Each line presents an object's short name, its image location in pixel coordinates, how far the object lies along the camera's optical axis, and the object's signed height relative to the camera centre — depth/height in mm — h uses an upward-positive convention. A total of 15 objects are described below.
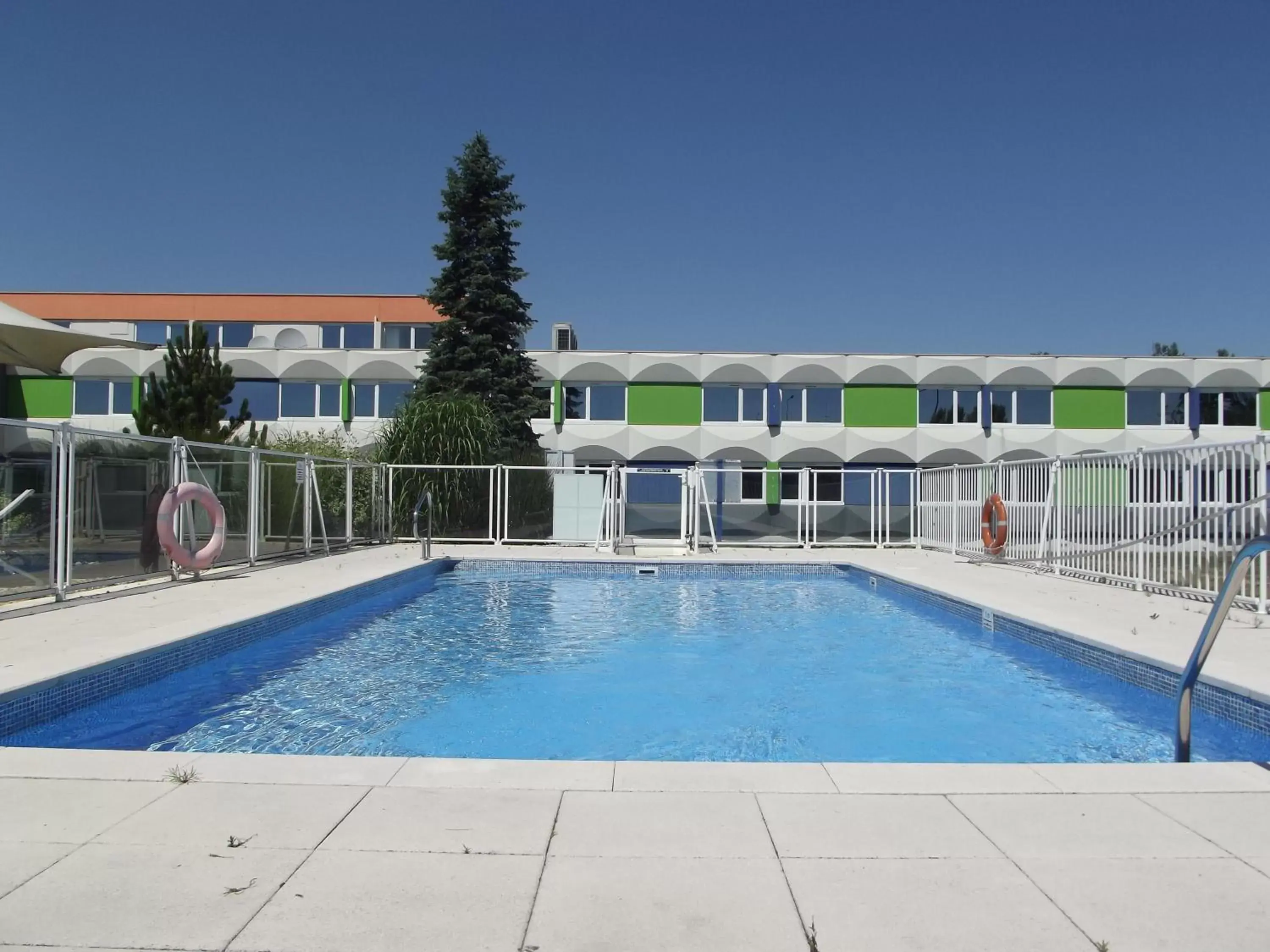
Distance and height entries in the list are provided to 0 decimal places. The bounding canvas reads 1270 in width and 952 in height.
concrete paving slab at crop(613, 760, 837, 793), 3213 -1131
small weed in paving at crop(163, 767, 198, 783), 3189 -1094
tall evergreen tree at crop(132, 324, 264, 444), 15914 +1421
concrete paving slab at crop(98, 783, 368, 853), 2646 -1092
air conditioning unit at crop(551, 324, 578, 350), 31031 +4988
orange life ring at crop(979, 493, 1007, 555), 12070 -632
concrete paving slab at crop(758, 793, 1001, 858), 2631 -1112
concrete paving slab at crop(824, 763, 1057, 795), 3215 -1135
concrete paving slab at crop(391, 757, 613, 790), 3217 -1122
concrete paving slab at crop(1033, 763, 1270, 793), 3221 -1129
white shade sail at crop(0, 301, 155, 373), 7605 +1218
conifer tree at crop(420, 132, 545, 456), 20219 +4077
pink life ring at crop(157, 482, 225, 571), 8680 -498
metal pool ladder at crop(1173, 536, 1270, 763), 3381 -539
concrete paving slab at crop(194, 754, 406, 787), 3225 -1109
